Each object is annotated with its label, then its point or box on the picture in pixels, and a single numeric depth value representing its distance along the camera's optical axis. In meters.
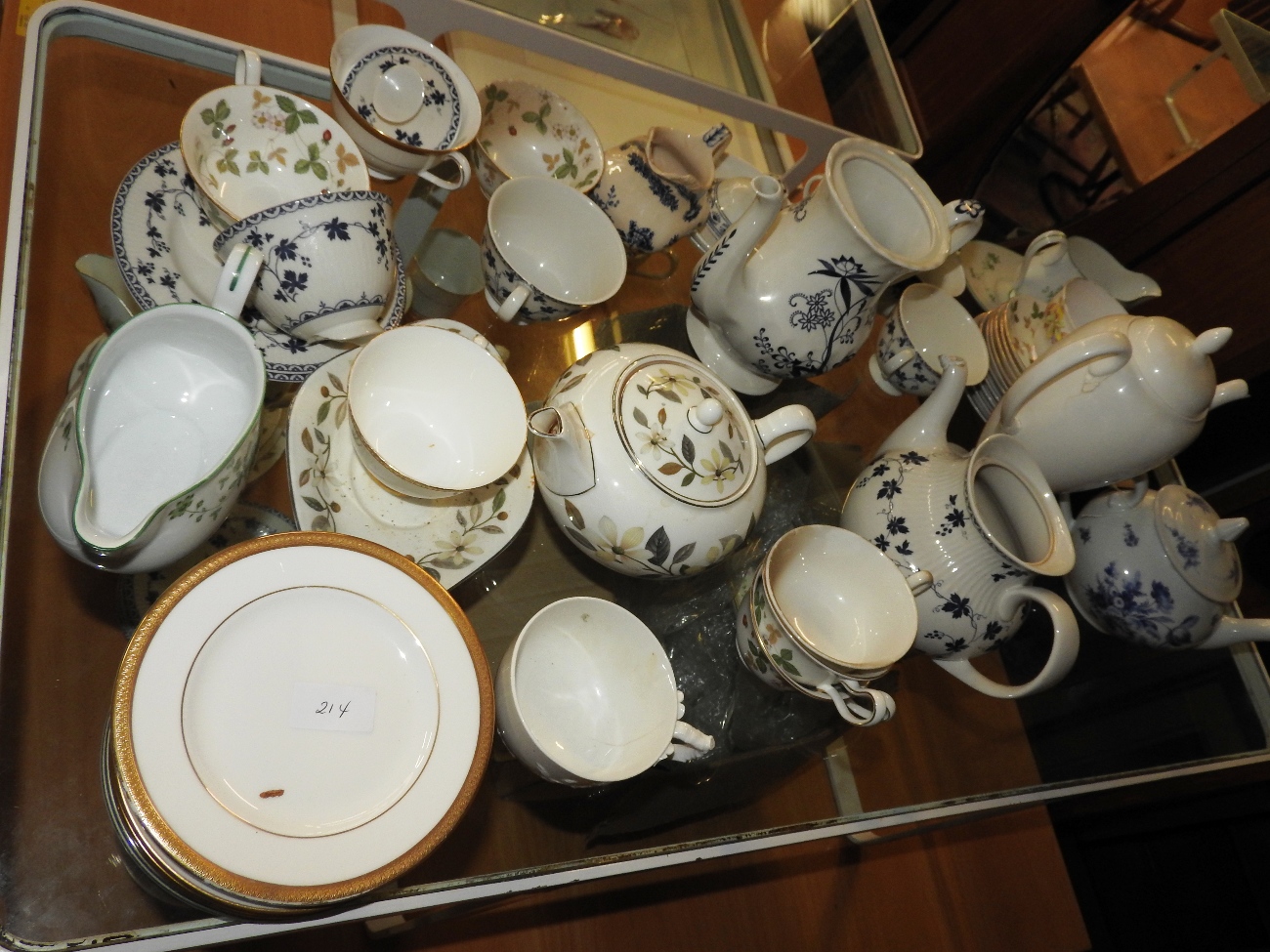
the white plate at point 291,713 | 0.40
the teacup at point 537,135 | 0.91
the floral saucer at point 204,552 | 0.55
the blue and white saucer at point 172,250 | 0.60
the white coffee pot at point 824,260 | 0.69
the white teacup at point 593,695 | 0.55
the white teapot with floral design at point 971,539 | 0.68
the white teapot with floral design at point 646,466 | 0.60
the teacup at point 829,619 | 0.63
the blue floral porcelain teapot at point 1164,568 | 0.87
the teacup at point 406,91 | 0.73
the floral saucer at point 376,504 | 0.59
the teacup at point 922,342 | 0.95
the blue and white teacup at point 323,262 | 0.54
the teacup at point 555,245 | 0.75
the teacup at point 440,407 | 0.62
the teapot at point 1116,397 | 0.78
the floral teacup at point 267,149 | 0.64
